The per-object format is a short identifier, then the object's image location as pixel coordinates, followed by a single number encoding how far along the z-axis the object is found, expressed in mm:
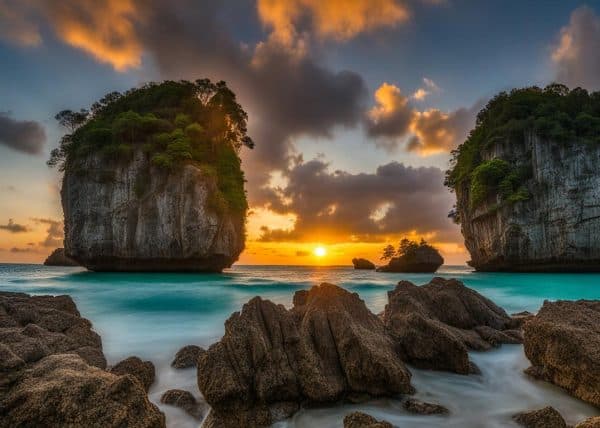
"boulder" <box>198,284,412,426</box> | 4246
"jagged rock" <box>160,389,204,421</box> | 4508
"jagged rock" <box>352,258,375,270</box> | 64625
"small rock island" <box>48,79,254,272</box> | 28078
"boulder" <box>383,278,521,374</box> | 5680
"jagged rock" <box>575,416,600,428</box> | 2871
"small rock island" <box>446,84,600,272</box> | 29188
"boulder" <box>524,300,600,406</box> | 4414
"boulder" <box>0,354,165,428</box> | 2832
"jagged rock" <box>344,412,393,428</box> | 3598
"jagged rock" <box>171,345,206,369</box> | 6074
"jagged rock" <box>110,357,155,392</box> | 5070
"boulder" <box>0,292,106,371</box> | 3807
